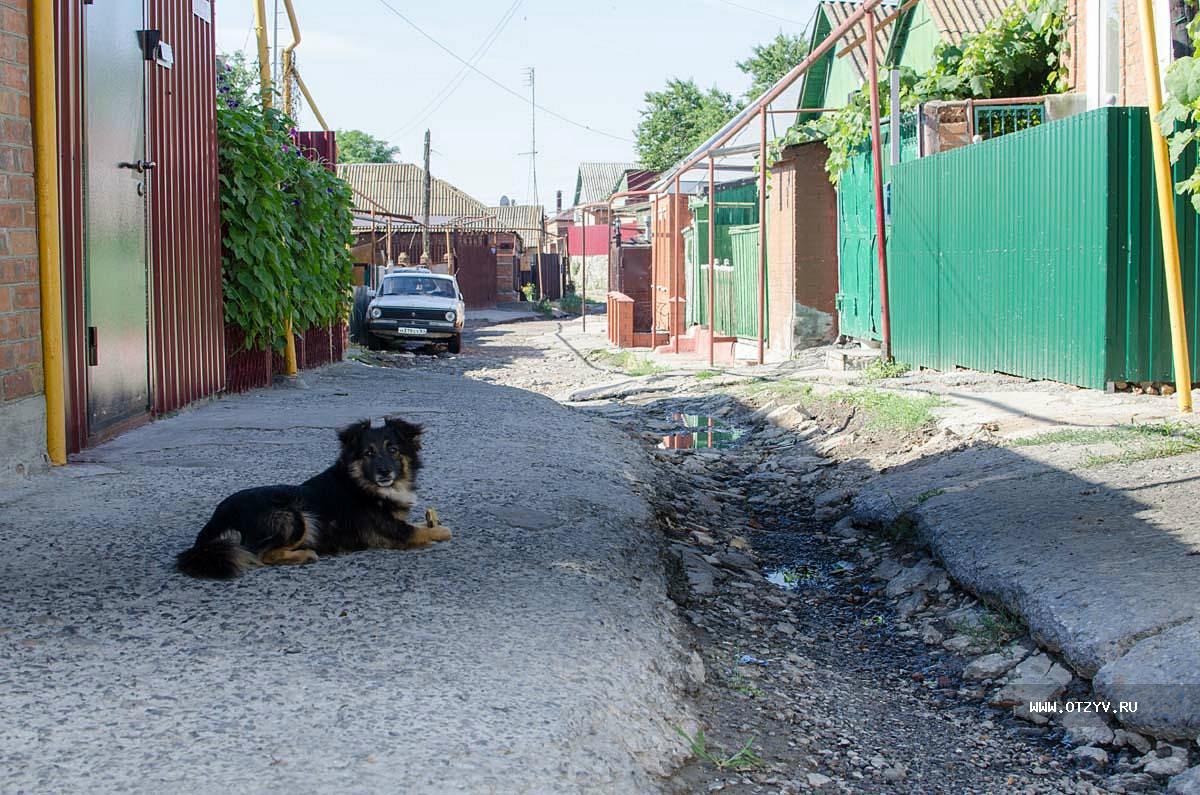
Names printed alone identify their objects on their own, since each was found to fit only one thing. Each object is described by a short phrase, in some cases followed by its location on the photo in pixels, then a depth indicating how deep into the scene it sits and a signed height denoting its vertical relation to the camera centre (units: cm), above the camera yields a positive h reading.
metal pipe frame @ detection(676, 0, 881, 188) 1097 +269
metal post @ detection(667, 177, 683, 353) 2145 +139
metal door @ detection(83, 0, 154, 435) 686 +78
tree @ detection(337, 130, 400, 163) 10389 +1648
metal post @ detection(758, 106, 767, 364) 1504 +141
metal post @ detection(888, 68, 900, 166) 1342 +237
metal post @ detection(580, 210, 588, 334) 2938 +229
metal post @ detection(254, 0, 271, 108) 1075 +255
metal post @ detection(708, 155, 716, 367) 1691 +117
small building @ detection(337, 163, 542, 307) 4634 +420
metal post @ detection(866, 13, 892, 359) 1225 +157
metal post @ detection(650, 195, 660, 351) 2314 +152
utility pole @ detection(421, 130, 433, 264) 4202 +441
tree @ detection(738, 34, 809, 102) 5975 +1357
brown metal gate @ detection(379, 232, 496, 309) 4694 +318
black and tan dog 432 -63
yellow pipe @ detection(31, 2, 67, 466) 604 +60
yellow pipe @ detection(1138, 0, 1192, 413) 736 +68
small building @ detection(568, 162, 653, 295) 3197 +353
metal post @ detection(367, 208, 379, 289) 2902 +152
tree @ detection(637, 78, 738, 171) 6975 +1250
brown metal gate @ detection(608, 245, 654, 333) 2791 +149
